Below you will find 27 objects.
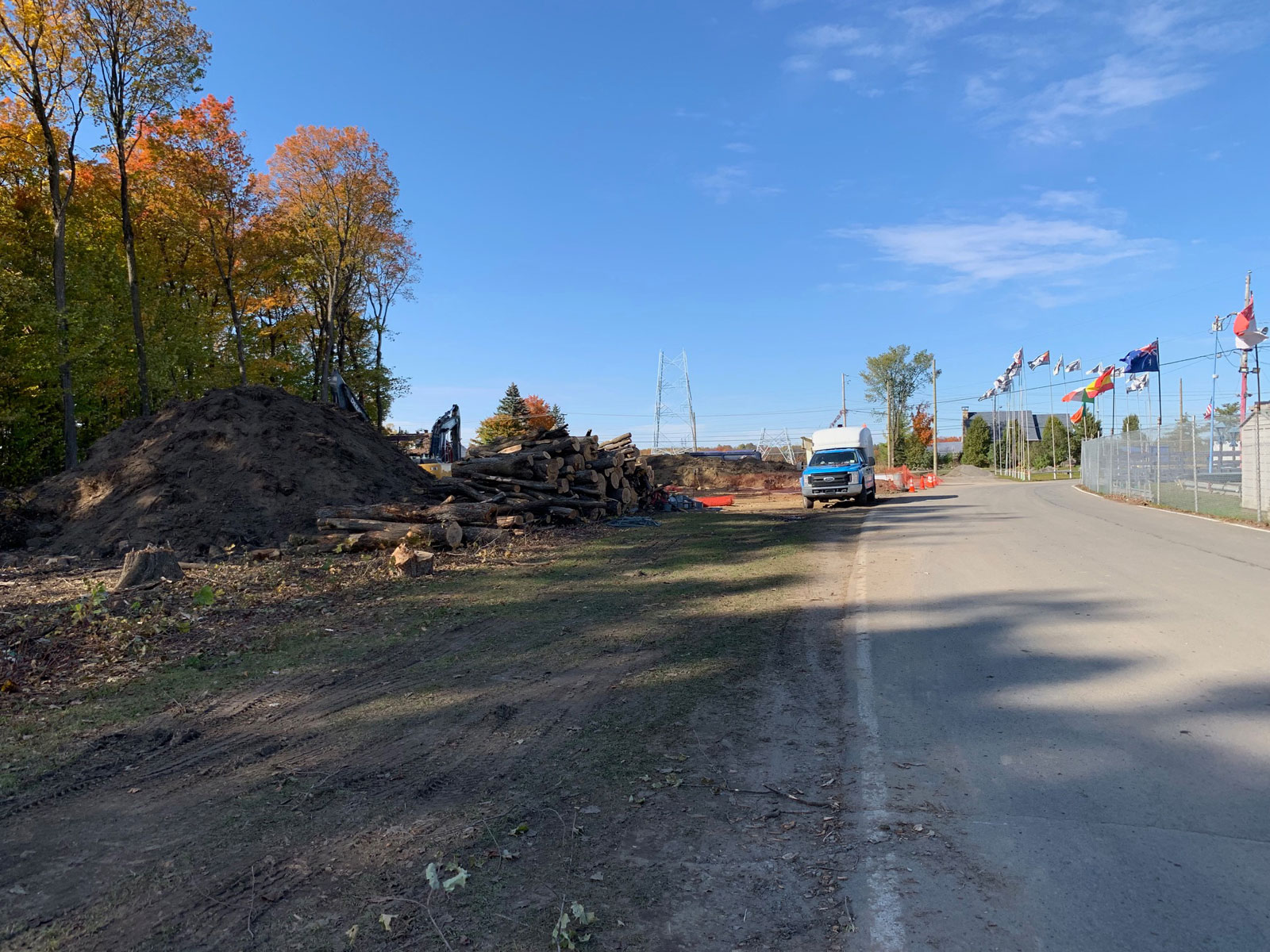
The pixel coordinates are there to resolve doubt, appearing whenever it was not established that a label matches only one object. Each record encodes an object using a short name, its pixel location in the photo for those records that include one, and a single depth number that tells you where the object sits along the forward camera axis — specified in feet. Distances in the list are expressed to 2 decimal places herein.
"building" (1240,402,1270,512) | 59.00
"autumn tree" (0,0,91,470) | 66.03
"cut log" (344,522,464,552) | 42.42
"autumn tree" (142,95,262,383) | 102.78
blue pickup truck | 89.30
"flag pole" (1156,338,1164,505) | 79.87
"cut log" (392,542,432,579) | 37.01
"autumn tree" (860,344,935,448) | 265.75
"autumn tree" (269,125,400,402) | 115.03
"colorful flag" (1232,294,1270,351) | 105.19
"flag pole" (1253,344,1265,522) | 59.31
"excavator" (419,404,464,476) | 90.48
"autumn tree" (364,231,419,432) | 131.57
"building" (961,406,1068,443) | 314.35
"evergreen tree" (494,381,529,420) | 274.77
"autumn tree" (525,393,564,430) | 264.76
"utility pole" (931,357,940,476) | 188.20
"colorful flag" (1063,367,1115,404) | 157.38
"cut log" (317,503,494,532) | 45.62
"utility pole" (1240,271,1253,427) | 108.58
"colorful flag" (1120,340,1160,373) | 130.11
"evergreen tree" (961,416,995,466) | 281.33
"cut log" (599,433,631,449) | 82.79
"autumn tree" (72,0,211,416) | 70.69
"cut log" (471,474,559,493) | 60.90
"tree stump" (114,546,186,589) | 32.37
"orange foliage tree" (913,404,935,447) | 307.17
